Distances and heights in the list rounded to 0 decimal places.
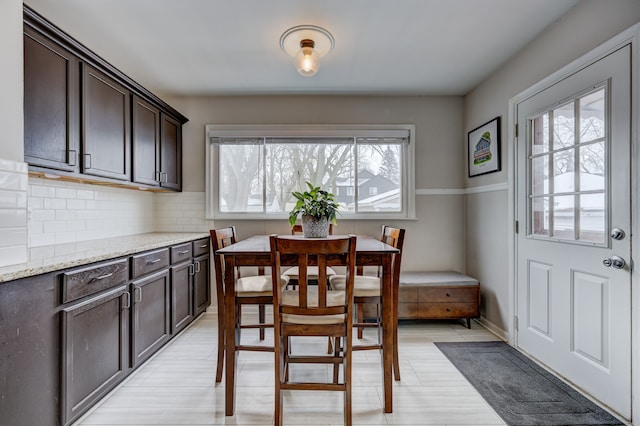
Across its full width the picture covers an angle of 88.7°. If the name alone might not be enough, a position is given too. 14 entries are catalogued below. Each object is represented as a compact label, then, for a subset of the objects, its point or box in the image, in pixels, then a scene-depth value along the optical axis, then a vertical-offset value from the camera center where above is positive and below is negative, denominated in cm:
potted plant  215 +1
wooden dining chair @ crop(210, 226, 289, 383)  198 -52
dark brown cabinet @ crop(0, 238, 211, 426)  134 -63
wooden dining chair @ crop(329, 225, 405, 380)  205 -49
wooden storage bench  310 -82
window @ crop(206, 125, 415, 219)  366 +47
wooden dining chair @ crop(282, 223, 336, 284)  272 -51
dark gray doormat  177 -110
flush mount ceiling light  233 +128
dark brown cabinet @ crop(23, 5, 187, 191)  178 +66
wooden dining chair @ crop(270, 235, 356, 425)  156 -50
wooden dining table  181 -48
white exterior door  176 -9
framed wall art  297 +64
